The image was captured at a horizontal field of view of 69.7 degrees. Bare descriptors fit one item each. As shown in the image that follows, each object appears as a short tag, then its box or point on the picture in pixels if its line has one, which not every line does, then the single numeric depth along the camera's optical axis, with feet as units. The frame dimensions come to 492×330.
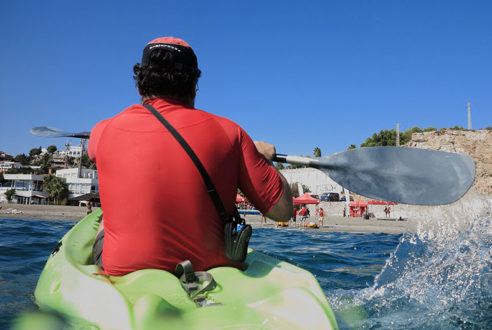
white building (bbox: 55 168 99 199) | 195.00
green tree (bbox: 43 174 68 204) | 187.52
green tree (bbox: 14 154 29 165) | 416.54
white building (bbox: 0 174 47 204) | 198.18
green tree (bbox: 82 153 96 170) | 376.23
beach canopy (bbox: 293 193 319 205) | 102.70
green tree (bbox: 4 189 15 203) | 193.47
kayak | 3.85
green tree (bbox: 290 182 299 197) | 230.46
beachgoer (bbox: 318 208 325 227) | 71.19
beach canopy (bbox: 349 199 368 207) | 121.88
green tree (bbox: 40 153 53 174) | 311.47
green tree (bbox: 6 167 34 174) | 313.28
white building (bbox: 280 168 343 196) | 211.63
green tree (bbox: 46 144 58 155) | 421.59
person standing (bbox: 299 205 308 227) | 76.84
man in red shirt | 4.86
